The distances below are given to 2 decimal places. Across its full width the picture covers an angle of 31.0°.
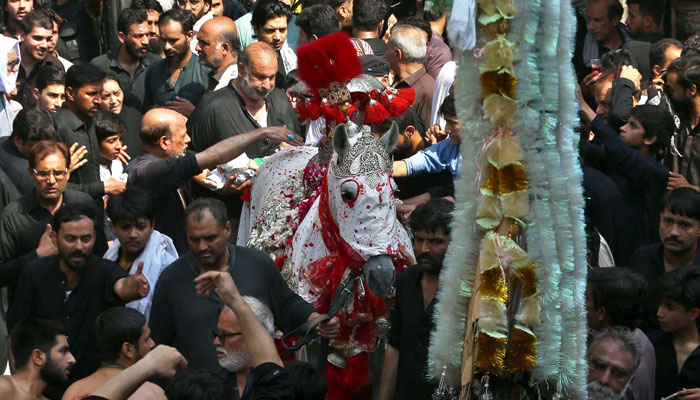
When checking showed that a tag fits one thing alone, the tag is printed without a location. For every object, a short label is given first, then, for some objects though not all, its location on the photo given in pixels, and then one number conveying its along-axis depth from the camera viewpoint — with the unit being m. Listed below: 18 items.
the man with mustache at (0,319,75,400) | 6.24
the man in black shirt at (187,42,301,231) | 9.36
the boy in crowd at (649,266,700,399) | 6.64
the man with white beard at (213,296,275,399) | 5.47
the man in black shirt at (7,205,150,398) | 7.36
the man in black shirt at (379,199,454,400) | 6.42
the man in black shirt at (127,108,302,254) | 8.16
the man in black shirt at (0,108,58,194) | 8.96
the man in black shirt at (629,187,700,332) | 7.63
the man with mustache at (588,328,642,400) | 5.85
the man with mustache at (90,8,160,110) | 12.21
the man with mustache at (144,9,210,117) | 11.31
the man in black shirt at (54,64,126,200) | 8.95
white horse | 6.79
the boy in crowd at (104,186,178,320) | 7.69
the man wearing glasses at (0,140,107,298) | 8.23
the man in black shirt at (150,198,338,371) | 6.73
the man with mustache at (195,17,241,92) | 10.95
